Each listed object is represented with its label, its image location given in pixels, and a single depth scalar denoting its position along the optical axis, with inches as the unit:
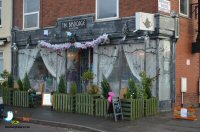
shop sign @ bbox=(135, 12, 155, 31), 597.3
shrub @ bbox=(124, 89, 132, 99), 556.9
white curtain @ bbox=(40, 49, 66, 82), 751.7
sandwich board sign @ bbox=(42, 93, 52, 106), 653.9
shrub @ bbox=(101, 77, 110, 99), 576.1
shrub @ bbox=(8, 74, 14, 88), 729.3
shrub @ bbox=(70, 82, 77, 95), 616.4
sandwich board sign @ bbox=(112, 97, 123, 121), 538.9
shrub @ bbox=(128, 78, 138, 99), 564.1
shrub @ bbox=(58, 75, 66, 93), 637.3
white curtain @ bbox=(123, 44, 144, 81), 633.6
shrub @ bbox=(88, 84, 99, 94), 596.7
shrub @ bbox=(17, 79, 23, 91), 698.2
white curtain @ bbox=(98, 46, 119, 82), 670.5
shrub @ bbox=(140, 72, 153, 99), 573.6
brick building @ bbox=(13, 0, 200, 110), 621.9
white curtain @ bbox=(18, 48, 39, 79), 805.2
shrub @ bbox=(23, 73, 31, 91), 687.7
